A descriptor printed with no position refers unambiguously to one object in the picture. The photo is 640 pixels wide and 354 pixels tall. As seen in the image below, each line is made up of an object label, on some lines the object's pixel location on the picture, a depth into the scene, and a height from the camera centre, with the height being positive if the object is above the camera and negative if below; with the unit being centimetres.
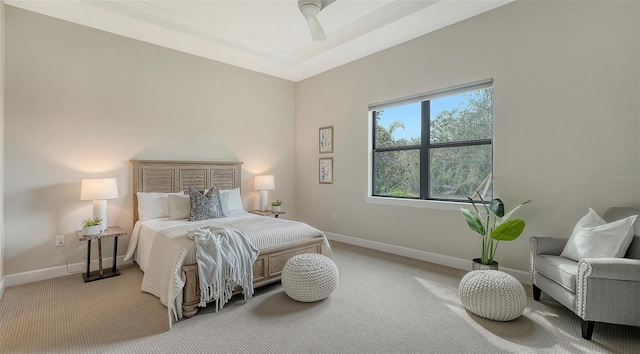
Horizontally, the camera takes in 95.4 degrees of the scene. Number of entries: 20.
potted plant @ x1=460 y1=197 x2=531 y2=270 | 288 -55
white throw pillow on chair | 227 -52
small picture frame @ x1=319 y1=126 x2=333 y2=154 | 529 +64
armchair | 203 -83
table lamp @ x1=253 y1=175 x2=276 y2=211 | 511 -21
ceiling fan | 296 +170
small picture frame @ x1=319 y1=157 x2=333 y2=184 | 530 +8
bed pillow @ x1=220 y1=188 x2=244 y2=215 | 418 -40
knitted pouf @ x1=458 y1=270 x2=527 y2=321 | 236 -100
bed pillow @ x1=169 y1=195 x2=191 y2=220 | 380 -44
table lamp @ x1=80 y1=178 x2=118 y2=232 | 335 -22
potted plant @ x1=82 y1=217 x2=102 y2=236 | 323 -60
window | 362 +41
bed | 251 -63
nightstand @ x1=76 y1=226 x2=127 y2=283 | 330 -95
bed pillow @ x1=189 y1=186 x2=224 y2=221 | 377 -42
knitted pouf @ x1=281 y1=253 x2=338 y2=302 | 270 -99
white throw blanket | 254 -80
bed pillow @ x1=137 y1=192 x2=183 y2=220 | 382 -42
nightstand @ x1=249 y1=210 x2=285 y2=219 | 492 -66
